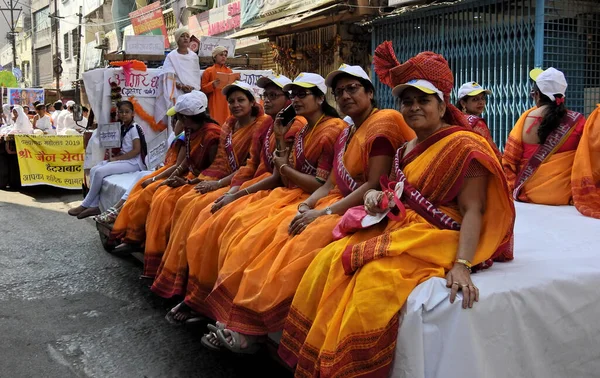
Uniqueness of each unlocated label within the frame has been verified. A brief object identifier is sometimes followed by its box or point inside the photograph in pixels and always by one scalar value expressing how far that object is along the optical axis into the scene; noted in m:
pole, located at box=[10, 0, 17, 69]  34.77
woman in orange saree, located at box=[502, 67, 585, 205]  4.71
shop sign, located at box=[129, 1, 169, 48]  21.27
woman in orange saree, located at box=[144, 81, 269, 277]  4.93
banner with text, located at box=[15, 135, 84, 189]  11.41
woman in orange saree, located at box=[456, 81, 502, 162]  5.70
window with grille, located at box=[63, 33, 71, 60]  34.28
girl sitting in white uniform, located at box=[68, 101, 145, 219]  7.12
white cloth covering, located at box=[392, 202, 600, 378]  2.30
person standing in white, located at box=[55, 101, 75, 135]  15.77
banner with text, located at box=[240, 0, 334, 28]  10.58
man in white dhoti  8.33
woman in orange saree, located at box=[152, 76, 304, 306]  4.30
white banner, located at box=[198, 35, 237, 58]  9.03
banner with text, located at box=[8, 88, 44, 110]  22.70
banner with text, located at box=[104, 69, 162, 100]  7.98
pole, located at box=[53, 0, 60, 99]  29.88
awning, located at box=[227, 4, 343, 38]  10.20
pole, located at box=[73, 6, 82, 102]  29.89
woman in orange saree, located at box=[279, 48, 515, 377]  2.36
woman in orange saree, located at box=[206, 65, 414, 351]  3.01
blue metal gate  7.55
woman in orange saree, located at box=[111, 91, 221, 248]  5.58
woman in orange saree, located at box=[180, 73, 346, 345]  3.95
